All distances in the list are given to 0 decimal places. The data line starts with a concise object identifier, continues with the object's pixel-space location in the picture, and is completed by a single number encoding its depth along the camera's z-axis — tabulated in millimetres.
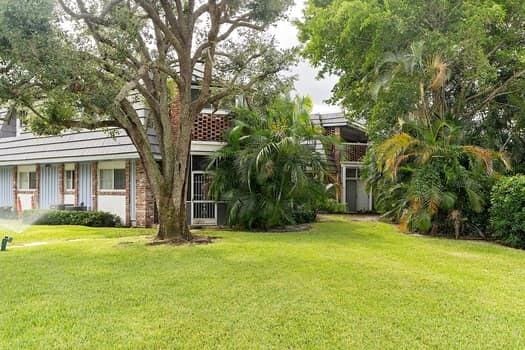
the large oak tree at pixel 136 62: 8336
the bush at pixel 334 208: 21594
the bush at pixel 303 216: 16512
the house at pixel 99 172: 15797
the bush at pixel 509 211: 10828
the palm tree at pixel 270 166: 13750
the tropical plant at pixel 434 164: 12406
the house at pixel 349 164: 23016
